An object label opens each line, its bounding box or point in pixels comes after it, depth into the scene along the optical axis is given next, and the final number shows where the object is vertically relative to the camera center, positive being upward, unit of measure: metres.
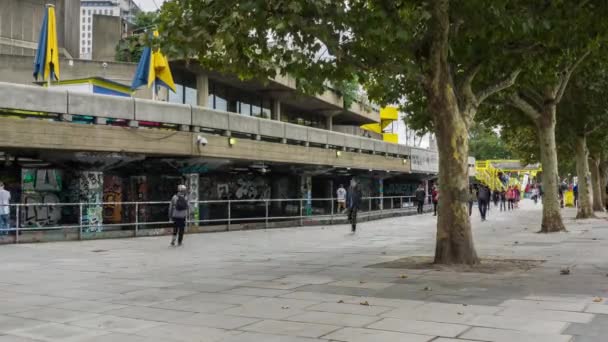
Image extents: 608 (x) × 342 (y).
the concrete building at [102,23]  36.09 +25.76
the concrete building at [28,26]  36.78 +11.22
